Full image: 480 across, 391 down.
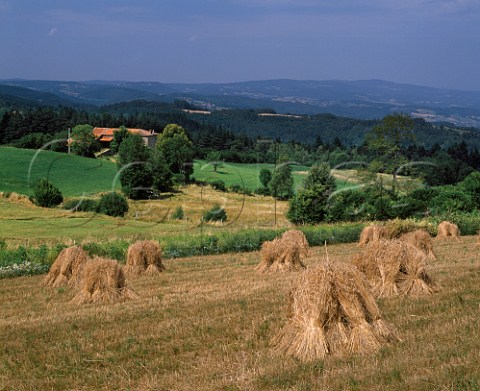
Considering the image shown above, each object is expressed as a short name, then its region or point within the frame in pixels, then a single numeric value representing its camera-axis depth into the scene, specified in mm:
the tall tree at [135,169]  78125
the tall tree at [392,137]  70625
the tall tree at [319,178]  64875
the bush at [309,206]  59778
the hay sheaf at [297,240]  25627
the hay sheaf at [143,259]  25328
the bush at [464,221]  44219
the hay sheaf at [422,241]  28734
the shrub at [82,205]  64188
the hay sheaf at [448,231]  40250
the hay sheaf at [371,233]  35844
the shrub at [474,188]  63828
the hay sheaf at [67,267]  22688
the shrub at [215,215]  59125
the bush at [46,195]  65000
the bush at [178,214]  62031
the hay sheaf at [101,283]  18672
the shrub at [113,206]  62281
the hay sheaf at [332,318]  11328
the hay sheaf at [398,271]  16656
